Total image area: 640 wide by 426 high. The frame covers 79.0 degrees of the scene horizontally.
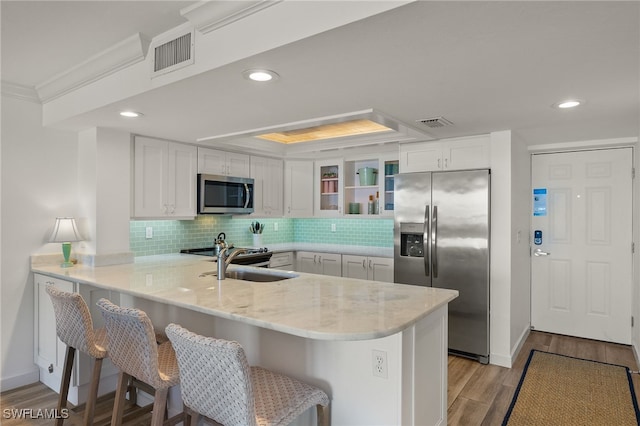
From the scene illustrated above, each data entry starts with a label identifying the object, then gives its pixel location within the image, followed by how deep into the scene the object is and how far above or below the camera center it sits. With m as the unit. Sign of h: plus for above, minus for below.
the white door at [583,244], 4.08 -0.35
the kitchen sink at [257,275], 2.92 -0.51
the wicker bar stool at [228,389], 1.43 -0.71
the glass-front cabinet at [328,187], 5.30 +0.34
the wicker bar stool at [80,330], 2.16 -0.69
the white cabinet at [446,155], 3.69 +0.57
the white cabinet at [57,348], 2.91 -1.09
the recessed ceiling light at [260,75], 2.01 +0.72
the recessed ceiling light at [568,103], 2.55 +0.73
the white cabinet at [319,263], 4.96 -0.68
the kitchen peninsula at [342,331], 1.74 -0.63
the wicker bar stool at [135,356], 1.80 -0.71
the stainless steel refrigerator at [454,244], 3.60 -0.32
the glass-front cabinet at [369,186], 4.83 +0.34
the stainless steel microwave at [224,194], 4.25 +0.19
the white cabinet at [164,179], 3.73 +0.33
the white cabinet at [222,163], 4.35 +0.57
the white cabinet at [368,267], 4.58 -0.68
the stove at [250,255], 4.25 -0.50
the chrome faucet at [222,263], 2.67 -0.36
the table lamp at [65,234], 3.22 -0.20
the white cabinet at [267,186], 4.99 +0.34
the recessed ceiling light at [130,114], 2.87 +0.73
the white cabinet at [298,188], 5.39 +0.33
